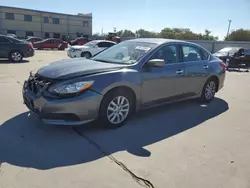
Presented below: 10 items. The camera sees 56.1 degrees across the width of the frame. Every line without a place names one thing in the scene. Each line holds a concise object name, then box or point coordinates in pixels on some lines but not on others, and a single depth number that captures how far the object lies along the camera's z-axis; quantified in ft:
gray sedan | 11.34
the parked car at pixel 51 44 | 92.61
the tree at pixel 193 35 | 195.42
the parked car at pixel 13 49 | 40.93
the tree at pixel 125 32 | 291.46
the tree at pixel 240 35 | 143.23
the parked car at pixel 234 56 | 45.62
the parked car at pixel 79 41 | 102.60
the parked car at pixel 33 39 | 103.60
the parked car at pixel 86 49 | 49.60
